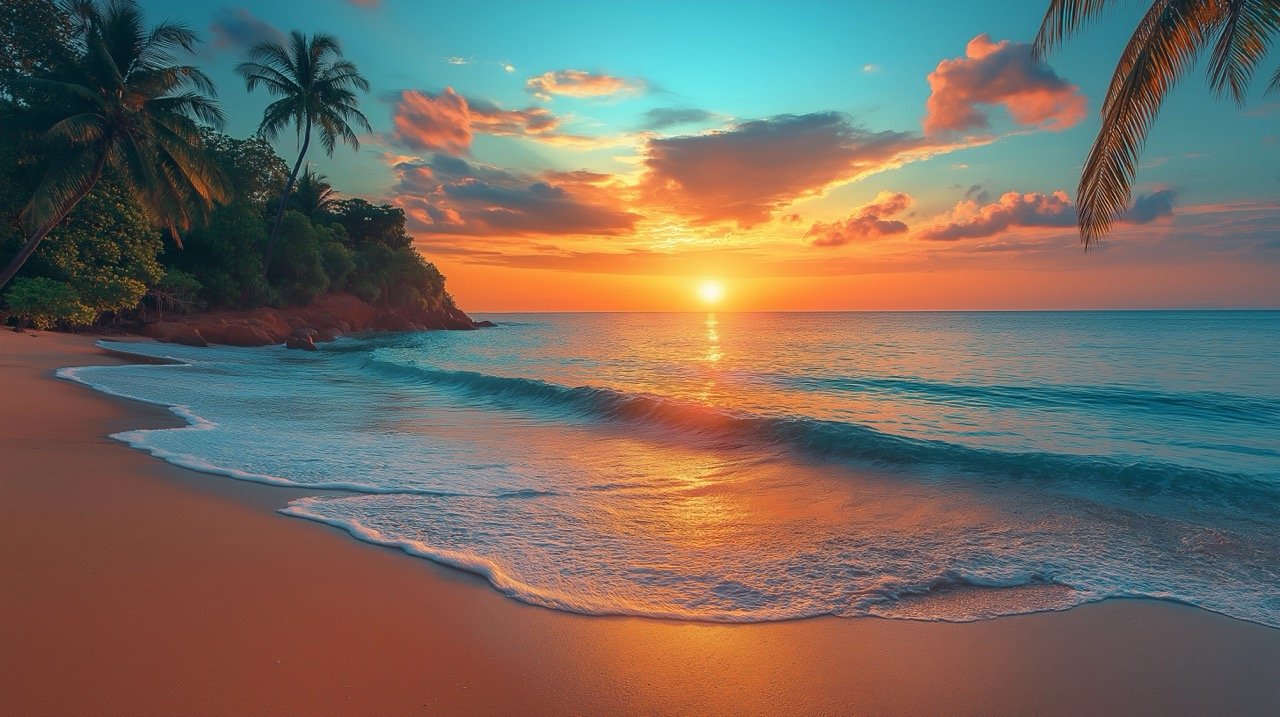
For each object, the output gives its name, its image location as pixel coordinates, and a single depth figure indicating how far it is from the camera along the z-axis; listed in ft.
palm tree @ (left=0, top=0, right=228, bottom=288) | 60.54
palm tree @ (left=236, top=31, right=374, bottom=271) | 113.09
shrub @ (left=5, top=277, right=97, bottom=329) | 69.72
